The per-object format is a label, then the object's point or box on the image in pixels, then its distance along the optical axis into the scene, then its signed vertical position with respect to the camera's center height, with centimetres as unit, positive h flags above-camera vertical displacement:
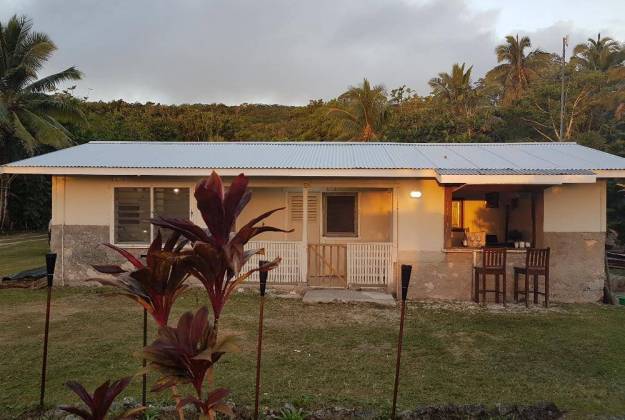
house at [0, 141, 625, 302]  948 +12
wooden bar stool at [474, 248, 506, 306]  877 -94
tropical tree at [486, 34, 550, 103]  4138 +1242
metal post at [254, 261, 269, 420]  324 -84
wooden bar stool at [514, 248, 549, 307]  881 -98
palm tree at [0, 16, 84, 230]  2188 +516
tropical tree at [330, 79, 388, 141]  2786 +566
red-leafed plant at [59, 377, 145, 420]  262 -101
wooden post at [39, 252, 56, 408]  367 -54
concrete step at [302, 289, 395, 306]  901 -160
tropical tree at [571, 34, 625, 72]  3662 +1200
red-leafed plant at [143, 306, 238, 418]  235 -67
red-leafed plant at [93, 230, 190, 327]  248 -35
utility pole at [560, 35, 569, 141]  2222 +756
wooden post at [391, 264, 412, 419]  351 -51
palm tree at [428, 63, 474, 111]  3322 +848
